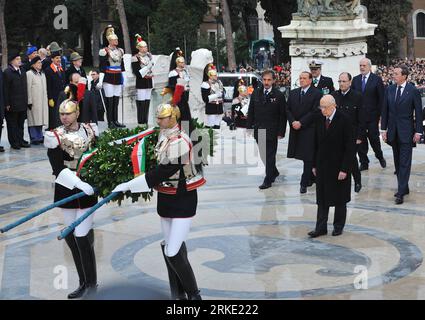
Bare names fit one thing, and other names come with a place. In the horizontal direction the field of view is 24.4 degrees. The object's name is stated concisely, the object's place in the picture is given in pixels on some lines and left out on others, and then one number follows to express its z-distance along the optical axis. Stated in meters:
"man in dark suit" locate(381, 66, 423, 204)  13.59
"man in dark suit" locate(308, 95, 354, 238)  11.76
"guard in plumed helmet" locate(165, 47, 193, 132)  19.91
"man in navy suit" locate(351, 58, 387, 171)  15.65
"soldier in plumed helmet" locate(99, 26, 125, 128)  19.50
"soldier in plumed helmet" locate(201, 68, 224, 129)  20.89
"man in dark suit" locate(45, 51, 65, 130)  19.12
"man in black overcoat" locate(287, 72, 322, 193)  14.05
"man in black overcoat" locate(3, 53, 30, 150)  18.36
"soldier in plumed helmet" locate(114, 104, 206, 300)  8.84
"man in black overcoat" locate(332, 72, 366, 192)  14.48
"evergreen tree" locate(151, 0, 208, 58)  56.22
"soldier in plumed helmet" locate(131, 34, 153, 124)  20.20
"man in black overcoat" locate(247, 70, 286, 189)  14.61
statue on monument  21.00
